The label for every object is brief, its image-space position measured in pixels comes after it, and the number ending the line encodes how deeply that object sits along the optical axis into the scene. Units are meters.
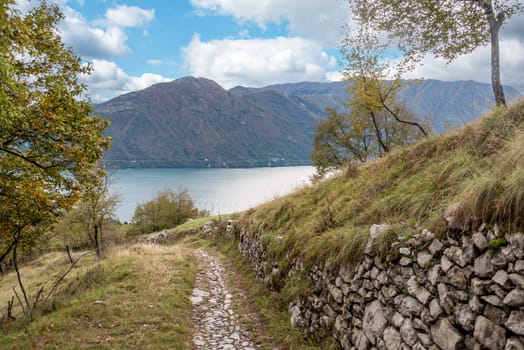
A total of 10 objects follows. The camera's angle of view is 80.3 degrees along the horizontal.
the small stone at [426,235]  4.82
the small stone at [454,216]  4.44
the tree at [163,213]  54.97
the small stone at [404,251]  5.14
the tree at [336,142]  35.00
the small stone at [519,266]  3.47
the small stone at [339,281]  6.68
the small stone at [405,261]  5.05
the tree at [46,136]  7.99
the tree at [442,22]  10.94
